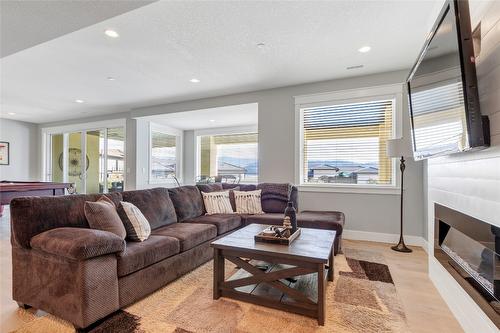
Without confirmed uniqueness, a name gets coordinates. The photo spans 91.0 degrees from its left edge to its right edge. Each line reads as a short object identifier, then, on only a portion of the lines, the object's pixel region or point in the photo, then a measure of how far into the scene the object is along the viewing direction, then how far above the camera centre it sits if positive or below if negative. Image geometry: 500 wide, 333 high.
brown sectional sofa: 1.61 -0.70
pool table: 3.84 -0.36
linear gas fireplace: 1.33 -0.60
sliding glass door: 6.47 +0.27
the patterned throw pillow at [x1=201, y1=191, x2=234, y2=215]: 3.69 -0.53
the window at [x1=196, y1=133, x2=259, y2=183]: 6.52 +0.30
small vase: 2.32 -0.44
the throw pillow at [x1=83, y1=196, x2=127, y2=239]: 2.01 -0.41
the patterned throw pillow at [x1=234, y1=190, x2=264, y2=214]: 3.78 -0.53
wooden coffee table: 1.77 -0.81
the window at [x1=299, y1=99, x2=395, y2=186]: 3.83 +0.42
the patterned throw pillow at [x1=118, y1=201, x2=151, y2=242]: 2.25 -0.51
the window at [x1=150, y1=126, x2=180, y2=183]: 6.37 +0.33
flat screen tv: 1.32 +0.51
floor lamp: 3.24 +0.21
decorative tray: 2.04 -0.60
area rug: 1.66 -1.08
